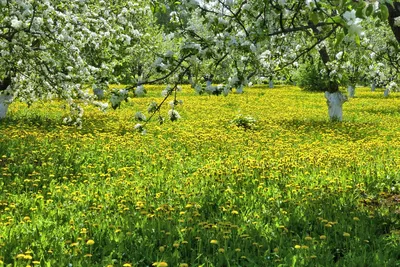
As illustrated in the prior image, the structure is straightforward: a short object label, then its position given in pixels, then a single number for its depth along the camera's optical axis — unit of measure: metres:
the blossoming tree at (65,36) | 8.62
